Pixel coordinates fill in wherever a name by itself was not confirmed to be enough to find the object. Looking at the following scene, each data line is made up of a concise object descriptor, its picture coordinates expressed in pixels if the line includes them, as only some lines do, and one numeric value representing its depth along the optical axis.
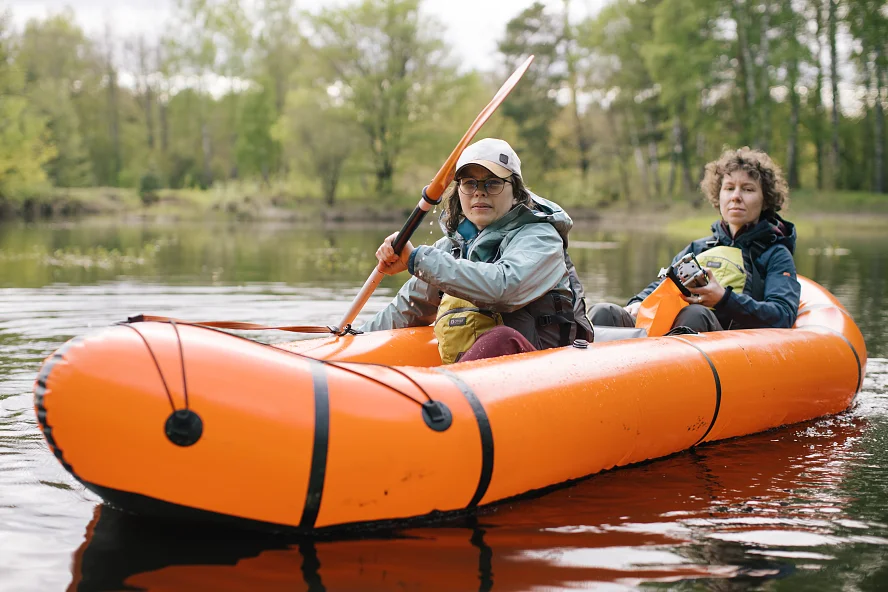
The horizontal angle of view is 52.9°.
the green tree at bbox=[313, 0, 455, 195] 32.41
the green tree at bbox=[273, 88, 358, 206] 31.54
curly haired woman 4.91
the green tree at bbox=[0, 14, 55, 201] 28.31
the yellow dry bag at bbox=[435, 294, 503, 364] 3.78
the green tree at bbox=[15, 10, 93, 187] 35.12
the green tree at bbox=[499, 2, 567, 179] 33.41
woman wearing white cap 3.51
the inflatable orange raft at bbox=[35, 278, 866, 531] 2.63
